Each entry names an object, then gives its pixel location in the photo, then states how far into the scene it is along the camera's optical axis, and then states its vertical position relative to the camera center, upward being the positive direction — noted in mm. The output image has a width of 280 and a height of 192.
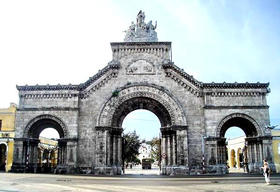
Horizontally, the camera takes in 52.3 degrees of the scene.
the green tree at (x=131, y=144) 49656 -498
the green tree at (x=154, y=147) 67825 -1490
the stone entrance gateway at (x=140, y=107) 28016 +2756
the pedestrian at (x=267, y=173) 16750 -1877
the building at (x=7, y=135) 33469 +779
